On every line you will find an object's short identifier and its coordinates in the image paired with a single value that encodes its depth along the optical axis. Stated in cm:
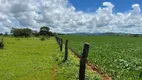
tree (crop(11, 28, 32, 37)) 5854
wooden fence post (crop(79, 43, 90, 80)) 457
